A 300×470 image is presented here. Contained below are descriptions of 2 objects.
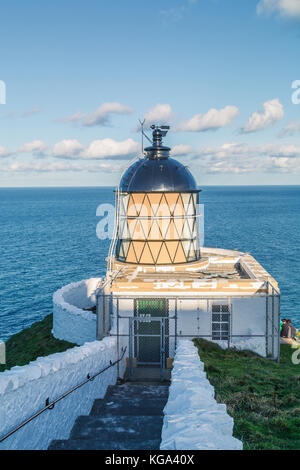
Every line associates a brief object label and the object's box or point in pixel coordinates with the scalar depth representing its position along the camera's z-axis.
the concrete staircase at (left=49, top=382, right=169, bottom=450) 7.86
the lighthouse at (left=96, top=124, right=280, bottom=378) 19.64
